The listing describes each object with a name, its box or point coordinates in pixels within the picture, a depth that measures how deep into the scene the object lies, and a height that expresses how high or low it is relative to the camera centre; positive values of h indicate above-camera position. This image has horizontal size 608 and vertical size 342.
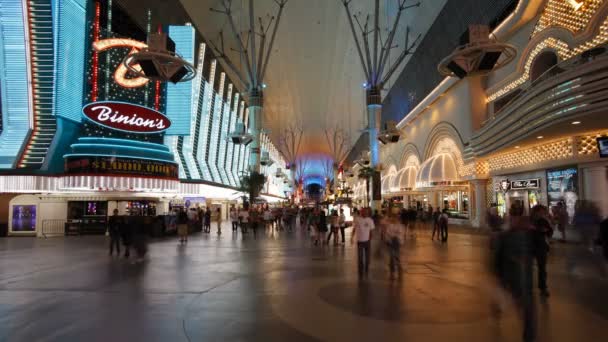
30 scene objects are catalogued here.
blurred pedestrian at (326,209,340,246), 17.06 -0.83
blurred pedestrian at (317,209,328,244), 16.97 -0.80
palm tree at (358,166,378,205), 40.69 +3.23
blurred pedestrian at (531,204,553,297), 7.57 -0.99
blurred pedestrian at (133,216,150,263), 11.82 -0.92
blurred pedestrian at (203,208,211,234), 25.53 -1.06
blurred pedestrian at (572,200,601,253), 7.85 -0.31
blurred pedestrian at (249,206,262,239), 21.70 -0.81
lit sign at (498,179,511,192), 22.77 +1.06
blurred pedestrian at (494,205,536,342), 4.56 -0.72
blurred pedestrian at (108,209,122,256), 13.69 -0.84
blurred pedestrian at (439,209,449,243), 17.64 -0.78
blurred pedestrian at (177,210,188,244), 18.09 -0.88
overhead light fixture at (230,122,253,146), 30.78 +5.26
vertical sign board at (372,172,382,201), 31.20 +1.33
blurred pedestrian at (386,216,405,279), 9.38 -0.78
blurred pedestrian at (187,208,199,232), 24.08 -0.84
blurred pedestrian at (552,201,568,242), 15.28 -0.51
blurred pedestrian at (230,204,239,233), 25.11 -0.87
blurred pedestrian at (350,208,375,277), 9.62 -0.73
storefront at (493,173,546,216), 19.80 +0.72
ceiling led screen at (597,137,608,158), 14.59 +2.07
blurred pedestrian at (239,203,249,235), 23.48 -0.87
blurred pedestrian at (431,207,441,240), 18.81 -0.68
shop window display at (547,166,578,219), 16.95 +0.73
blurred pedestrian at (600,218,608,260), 7.12 -0.54
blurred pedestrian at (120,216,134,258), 12.31 -0.82
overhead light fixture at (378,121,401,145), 27.83 +4.81
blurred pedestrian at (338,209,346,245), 17.64 -0.79
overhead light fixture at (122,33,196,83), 12.19 +4.42
